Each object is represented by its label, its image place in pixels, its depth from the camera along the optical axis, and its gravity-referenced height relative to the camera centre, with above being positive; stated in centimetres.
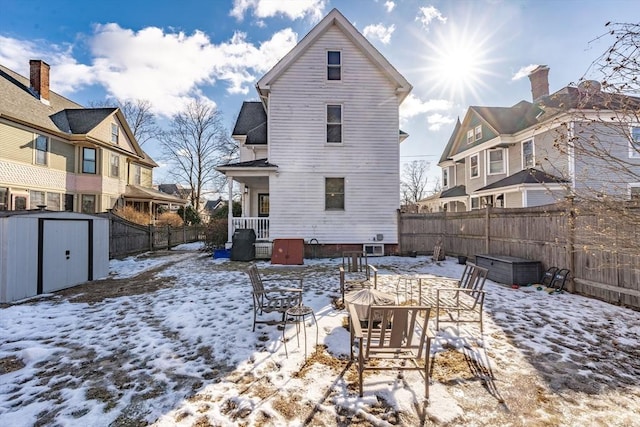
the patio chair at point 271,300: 454 -141
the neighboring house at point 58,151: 1384 +404
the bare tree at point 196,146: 3219 +848
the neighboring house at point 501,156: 1488 +402
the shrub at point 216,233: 1405 -70
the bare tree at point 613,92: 311 +148
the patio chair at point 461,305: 458 -150
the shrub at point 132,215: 1792 +30
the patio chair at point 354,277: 607 -147
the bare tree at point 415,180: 4669 +643
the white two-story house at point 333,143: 1233 +337
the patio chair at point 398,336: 288 -126
